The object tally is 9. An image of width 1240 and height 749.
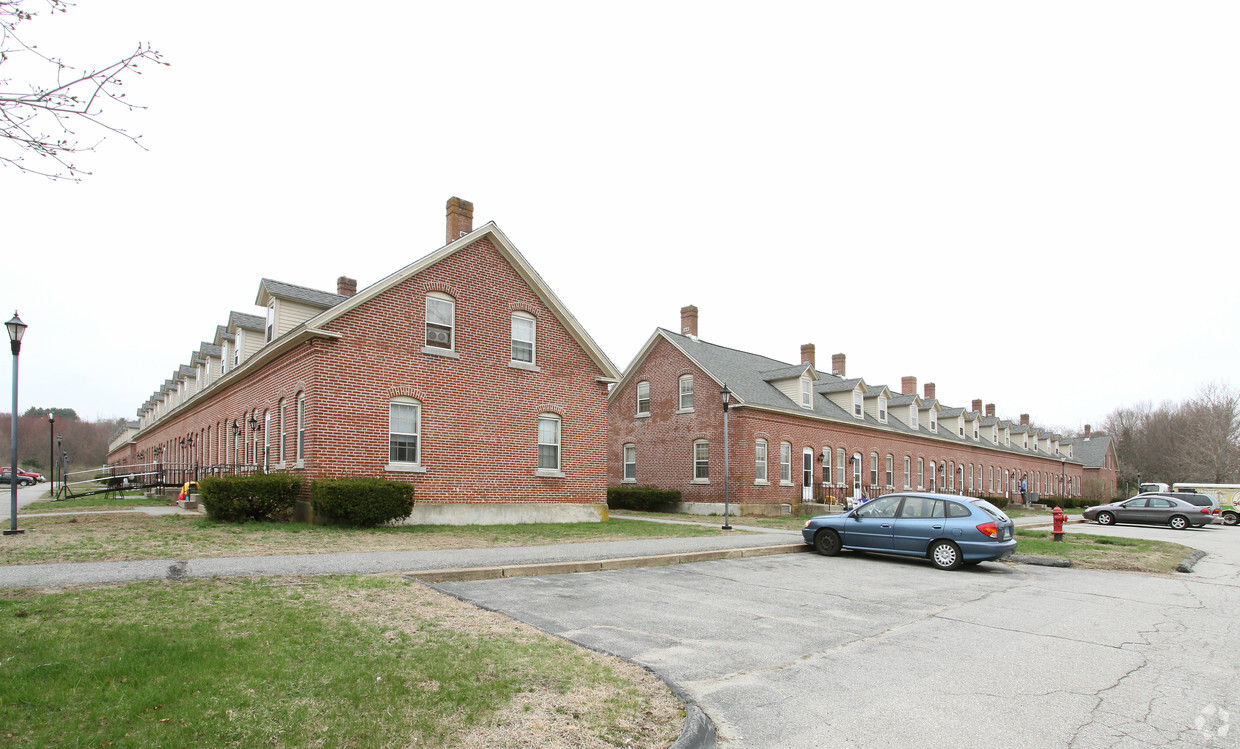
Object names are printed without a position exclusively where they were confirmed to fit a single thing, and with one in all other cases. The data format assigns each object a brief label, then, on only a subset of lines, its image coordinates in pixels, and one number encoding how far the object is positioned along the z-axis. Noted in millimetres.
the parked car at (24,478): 58112
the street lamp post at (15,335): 14906
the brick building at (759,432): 31453
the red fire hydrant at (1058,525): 21375
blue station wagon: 13977
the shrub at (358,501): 16469
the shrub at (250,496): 16781
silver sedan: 32781
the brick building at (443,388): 18281
